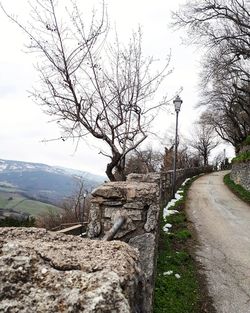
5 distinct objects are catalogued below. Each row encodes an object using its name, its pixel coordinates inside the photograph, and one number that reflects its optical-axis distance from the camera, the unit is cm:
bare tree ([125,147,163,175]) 1397
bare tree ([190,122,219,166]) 4172
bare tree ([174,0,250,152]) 1339
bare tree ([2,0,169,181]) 612
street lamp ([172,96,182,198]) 982
